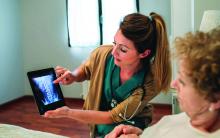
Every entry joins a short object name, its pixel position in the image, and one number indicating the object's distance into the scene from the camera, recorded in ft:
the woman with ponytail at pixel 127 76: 4.15
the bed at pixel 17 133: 4.13
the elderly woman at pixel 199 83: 2.32
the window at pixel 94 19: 11.64
